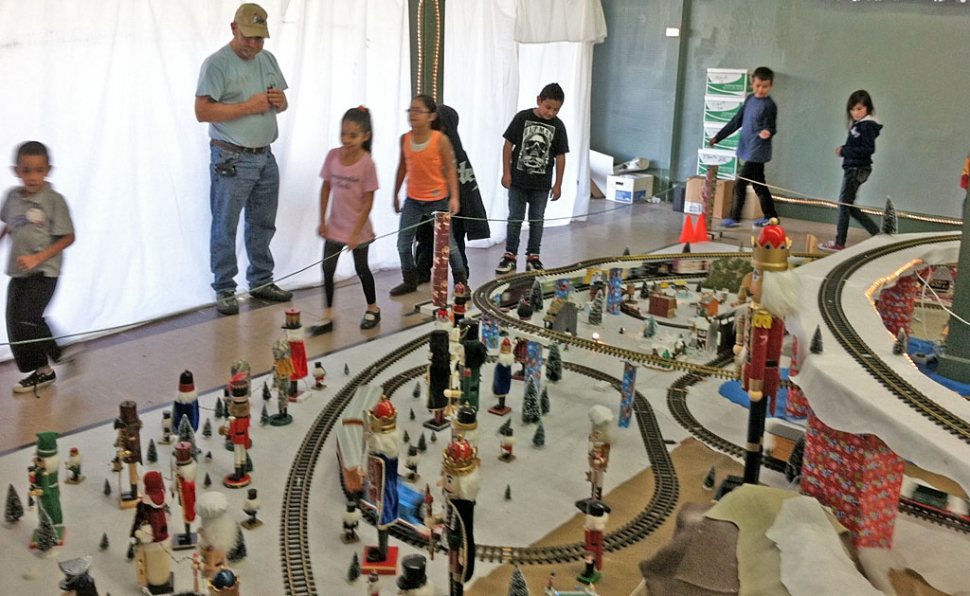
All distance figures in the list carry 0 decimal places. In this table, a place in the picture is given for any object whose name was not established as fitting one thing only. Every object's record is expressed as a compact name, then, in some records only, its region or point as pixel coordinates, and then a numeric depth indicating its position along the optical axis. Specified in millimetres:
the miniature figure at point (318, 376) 6250
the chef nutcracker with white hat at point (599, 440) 4242
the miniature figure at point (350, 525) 4414
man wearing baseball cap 7625
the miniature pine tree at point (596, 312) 7336
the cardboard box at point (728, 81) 13320
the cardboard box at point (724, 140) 13625
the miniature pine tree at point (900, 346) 4449
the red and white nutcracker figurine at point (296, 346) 5828
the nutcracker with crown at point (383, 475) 3990
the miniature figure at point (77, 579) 3486
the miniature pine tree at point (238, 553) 4176
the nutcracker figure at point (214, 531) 3504
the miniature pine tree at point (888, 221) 7531
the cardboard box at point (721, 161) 13656
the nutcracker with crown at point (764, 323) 4309
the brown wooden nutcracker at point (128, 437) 4531
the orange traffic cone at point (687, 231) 10734
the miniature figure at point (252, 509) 4500
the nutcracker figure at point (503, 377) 5867
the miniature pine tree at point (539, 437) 5457
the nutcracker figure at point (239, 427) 4758
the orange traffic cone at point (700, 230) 11138
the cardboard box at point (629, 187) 14180
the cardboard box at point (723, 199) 13047
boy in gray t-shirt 6098
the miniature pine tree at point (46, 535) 4262
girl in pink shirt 7484
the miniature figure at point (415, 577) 3328
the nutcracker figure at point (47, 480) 4191
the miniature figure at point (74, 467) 4973
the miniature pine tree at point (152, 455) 5109
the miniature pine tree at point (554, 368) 6555
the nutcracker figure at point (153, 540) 3904
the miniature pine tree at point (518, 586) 3541
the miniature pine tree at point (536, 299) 7066
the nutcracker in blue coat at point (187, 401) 5012
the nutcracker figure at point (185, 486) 4207
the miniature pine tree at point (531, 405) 5762
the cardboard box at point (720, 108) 13508
